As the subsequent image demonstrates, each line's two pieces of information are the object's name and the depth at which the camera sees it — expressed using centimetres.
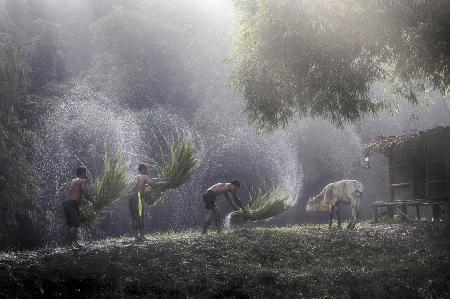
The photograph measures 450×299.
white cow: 1823
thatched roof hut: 1950
